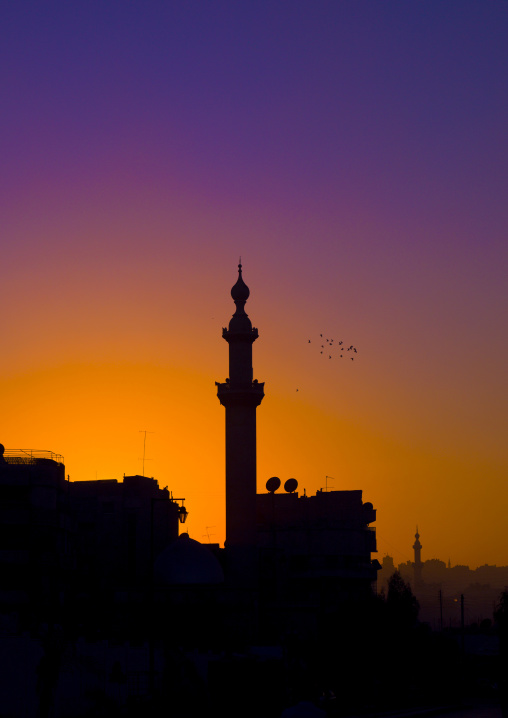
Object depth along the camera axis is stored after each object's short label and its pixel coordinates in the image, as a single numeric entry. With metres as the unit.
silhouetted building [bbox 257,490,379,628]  119.69
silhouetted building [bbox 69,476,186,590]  100.44
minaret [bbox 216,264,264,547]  95.00
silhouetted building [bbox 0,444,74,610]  81.00
